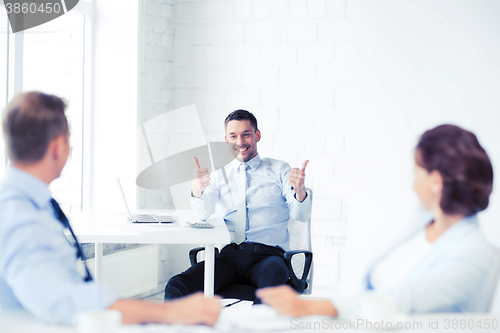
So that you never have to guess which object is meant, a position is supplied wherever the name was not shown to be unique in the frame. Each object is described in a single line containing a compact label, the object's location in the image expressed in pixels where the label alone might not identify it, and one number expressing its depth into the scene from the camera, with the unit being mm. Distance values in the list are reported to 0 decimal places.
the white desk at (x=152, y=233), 4376
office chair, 4616
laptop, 4672
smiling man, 4627
